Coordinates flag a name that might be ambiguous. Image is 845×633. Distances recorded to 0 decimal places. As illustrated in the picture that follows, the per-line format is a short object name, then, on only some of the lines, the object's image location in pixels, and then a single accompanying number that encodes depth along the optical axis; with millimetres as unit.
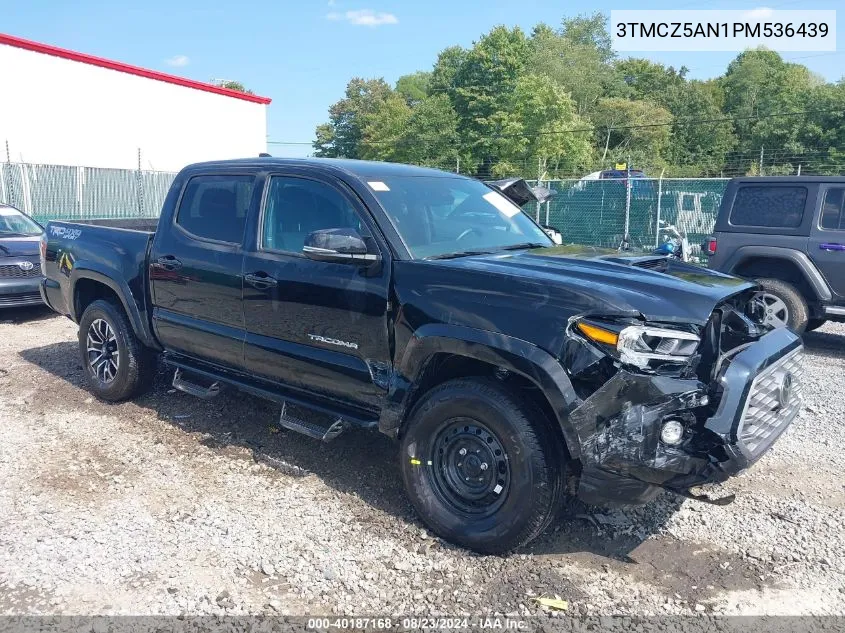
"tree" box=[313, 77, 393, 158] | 73250
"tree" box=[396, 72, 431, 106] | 86000
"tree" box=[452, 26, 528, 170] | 47625
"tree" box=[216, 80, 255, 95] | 85712
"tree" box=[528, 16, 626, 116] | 64562
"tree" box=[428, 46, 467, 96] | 54781
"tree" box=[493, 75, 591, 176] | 42500
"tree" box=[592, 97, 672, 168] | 54984
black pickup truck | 3021
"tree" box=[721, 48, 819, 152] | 49812
